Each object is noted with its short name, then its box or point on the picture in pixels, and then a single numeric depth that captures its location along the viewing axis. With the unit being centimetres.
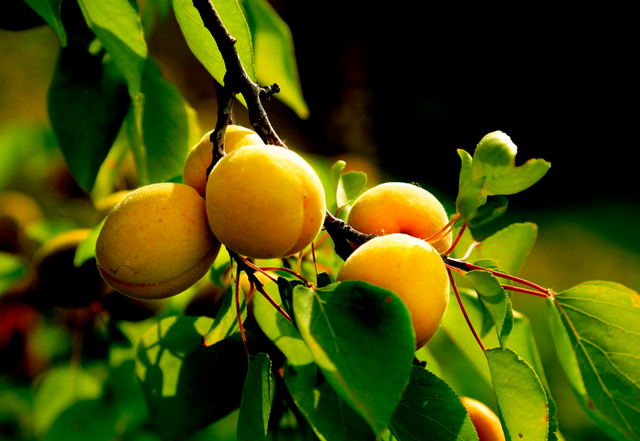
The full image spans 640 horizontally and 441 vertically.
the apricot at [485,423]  55
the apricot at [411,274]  41
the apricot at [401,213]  51
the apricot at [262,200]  40
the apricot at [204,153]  50
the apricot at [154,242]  43
